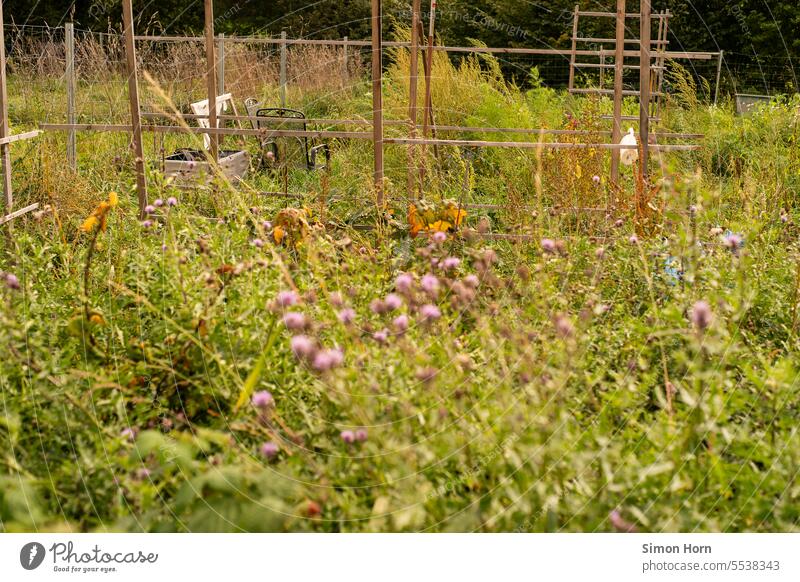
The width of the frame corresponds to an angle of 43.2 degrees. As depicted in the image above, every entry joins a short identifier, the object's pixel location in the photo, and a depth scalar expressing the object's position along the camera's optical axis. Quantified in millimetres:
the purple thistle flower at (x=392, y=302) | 2074
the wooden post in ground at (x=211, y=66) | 6074
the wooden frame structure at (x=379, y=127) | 4508
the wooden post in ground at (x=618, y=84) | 5293
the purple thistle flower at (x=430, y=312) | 2173
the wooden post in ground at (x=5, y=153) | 4516
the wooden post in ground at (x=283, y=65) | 10341
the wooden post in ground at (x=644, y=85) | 4551
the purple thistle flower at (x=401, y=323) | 2094
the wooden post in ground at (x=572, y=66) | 9297
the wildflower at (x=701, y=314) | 1866
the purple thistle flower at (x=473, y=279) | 2289
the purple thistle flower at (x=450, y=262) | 2424
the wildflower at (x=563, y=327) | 2039
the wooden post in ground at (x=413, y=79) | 5734
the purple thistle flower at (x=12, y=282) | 2422
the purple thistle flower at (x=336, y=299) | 2285
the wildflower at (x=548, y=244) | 2629
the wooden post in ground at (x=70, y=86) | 6859
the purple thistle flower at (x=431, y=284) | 2182
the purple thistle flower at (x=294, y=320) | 1920
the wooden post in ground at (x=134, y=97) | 4629
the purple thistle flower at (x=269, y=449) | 1851
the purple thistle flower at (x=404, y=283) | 2161
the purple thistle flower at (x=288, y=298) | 2087
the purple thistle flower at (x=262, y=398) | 1885
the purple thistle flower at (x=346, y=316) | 2189
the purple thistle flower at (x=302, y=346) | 1848
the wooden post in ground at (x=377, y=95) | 4418
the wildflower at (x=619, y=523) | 1887
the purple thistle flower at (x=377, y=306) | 2133
